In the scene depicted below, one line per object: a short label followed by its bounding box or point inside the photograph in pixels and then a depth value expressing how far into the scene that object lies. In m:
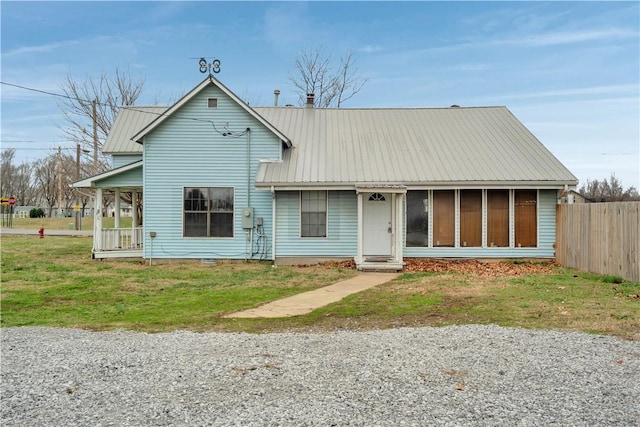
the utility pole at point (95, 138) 32.66
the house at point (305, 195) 15.46
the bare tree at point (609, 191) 46.22
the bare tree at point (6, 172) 77.55
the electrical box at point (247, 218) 15.68
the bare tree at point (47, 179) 72.81
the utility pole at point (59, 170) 42.31
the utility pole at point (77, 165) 33.56
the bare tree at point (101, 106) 32.75
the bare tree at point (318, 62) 34.81
